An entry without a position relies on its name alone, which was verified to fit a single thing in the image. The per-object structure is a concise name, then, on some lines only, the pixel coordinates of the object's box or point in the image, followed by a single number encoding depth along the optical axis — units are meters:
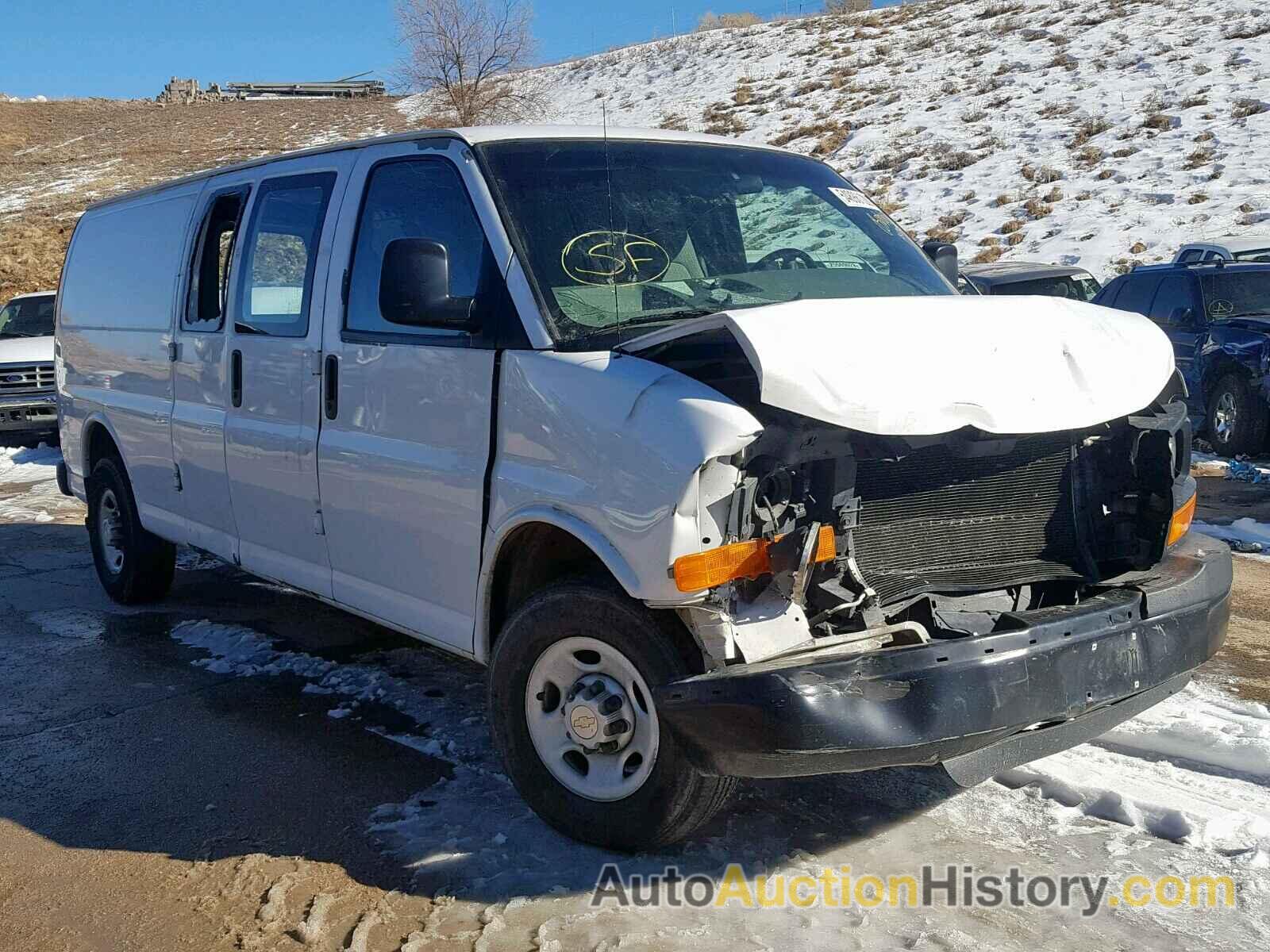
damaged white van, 3.21
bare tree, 34.75
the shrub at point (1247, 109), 26.09
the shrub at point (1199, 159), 24.35
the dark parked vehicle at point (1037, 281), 13.51
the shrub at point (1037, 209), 24.00
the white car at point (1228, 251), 14.13
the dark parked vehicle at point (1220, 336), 10.55
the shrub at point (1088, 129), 27.53
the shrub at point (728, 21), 56.28
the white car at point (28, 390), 13.55
